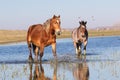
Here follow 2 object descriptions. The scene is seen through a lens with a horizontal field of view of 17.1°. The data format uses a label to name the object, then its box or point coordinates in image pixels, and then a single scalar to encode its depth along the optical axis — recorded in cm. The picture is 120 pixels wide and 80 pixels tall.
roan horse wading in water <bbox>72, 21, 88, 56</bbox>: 2382
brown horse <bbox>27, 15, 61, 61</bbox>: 1783
